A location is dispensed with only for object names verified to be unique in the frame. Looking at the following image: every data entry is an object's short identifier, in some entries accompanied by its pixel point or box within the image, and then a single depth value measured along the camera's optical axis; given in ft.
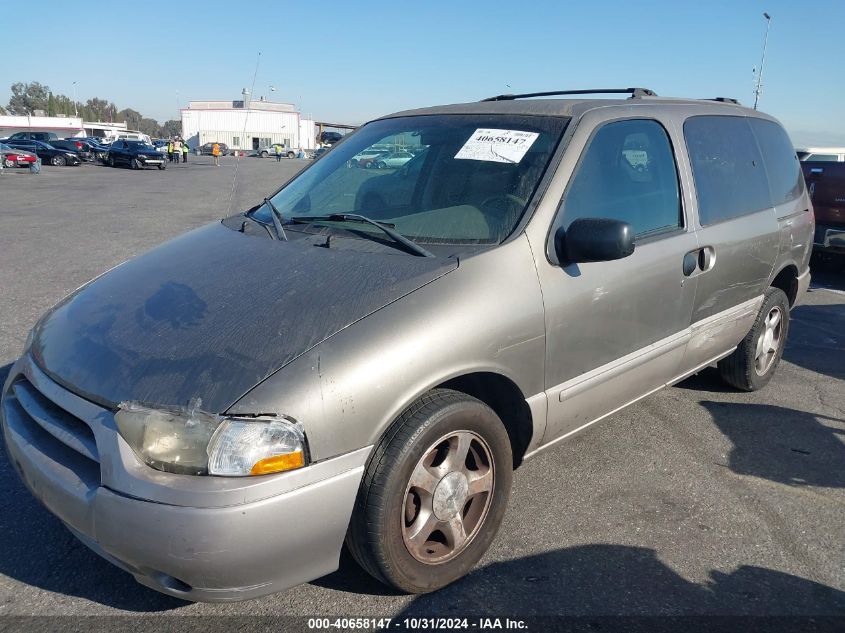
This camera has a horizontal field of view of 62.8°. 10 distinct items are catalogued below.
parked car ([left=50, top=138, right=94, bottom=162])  126.13
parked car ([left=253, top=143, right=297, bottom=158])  229.29
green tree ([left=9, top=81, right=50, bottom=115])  410.72
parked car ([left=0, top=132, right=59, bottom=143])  127.75
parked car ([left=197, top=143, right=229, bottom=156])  240.12
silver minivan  6.85
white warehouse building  274.77
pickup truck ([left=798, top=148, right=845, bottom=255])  28.35
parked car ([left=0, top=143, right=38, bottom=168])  96.99
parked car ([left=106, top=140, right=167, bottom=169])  122.11
